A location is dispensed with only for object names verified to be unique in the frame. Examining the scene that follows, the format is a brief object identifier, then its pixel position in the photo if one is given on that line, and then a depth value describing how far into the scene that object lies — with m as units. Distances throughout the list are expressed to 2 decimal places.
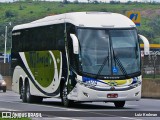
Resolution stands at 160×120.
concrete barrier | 41.53
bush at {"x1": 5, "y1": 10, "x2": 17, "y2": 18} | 171.38
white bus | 27.53
